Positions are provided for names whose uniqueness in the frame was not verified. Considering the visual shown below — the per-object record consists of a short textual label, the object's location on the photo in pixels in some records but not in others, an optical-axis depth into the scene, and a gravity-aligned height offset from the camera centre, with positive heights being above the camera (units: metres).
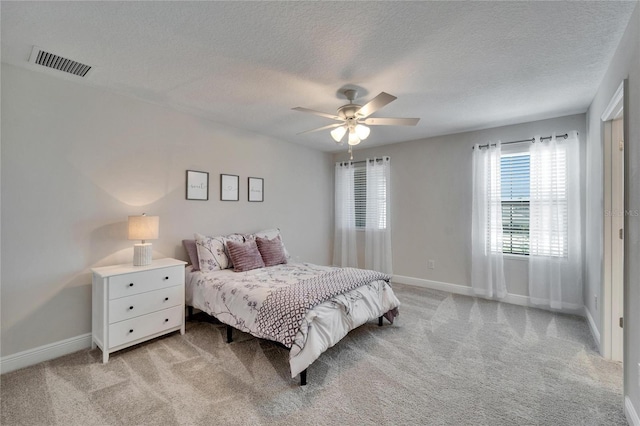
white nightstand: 2.41 -0.83
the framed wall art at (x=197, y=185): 3.47 +0.37
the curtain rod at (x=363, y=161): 5.01 +1.05
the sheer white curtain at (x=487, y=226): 3.89 -0.12
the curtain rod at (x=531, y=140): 3.44 +1.03
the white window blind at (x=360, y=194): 5.30 +0.43
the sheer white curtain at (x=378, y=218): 4.94 -0.03
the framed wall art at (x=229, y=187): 3.83 +0.38
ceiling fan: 2.59 +0.92
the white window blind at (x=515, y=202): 3.76 +0.22
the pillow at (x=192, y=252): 3.26 -0.45
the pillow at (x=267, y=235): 3.83 -0.28
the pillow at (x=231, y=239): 3.40 -0.31
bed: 2.12 -0.76
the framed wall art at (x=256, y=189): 4.20 +0.40
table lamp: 2.73 -0.19
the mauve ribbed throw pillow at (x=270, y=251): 3.57 -0.48
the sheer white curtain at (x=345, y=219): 5.35 -0.06
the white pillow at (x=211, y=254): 3.21 -0.47
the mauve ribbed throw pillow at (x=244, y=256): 3.24 -0.49
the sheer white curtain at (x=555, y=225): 3.39 -0.09
